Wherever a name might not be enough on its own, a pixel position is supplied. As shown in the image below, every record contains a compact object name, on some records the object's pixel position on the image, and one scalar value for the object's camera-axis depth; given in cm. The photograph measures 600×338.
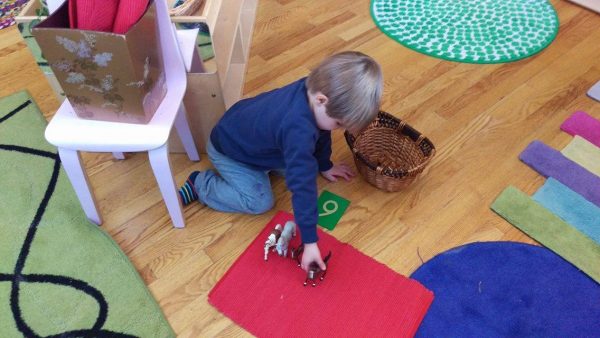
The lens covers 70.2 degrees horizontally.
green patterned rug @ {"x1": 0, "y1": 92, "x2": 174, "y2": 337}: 103
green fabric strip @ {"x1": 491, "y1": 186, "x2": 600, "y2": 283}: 114
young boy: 87
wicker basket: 119
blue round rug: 103
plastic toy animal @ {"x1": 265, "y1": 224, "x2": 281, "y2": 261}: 111
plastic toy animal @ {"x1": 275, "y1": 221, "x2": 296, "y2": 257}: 110
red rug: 103
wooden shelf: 112
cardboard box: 82
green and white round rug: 175
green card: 123
